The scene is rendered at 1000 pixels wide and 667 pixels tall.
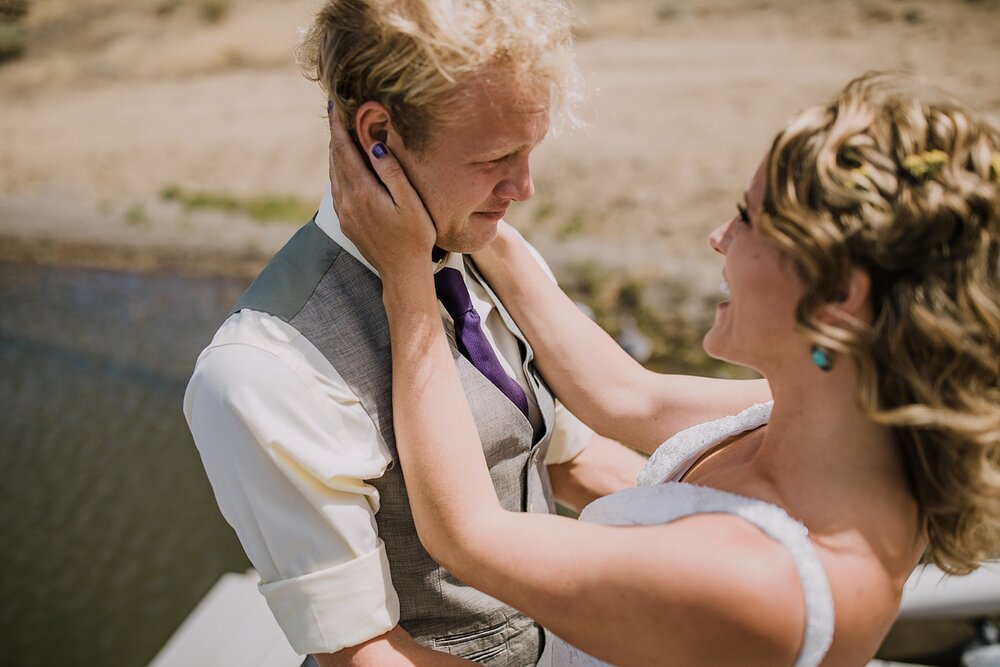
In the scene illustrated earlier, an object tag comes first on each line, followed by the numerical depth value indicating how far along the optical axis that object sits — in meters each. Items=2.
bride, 1.12
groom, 1.30
